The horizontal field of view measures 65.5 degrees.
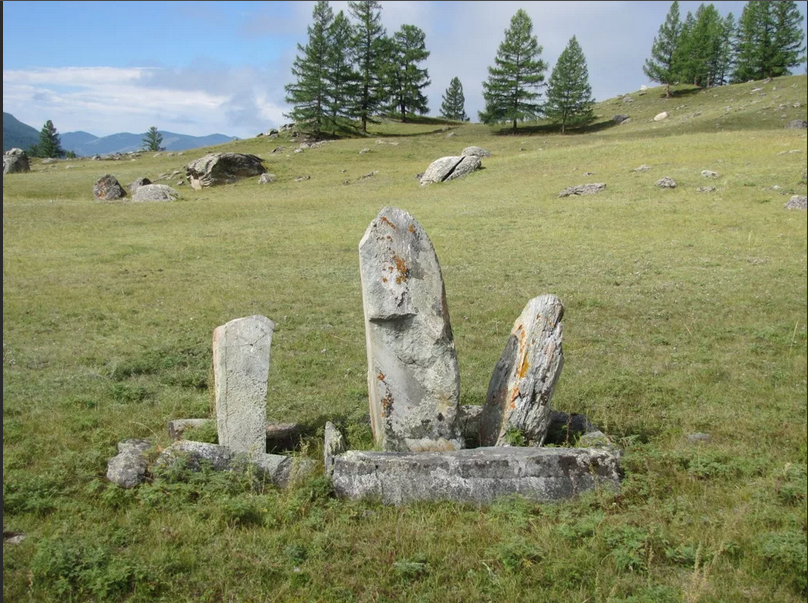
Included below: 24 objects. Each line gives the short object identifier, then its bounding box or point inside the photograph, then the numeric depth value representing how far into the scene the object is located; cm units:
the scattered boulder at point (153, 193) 3950
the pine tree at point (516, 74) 6806
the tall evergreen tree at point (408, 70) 7850
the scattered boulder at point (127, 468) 672
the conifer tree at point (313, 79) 6681
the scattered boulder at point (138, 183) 4359
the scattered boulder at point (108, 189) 4062
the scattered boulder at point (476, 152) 4920
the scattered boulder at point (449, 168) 4012
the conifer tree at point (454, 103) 10739
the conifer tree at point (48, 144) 10712
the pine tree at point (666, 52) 7801
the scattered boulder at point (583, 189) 3146
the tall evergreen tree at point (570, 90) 6631
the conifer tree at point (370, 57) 7300
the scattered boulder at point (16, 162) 5209
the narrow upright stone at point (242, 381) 745
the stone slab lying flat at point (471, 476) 650
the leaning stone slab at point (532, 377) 749
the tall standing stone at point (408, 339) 746
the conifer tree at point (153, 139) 11619
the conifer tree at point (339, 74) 6819
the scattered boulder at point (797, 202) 2451
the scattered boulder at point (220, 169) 4562
